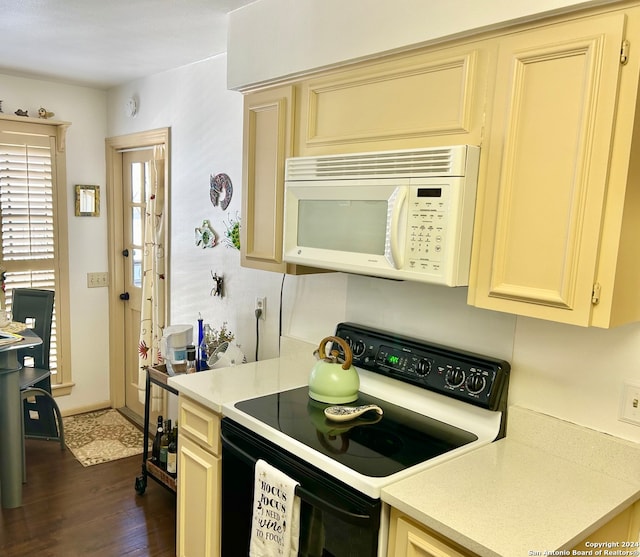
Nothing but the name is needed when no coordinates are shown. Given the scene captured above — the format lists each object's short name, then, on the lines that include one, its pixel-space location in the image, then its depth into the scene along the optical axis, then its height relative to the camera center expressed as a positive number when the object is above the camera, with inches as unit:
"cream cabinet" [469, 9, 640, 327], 46.2 +4.4
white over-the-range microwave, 55.4 +0.5
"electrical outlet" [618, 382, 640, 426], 55.1 -18.1
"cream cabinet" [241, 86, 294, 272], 78.7 +5.9
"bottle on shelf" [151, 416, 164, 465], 115.5 -52.4
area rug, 135.0 -63.0
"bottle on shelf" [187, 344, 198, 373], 104.0 -30.1
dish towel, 60.5 -35.2
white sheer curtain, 130.9 -18.5
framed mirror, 152.1 +0.3
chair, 133.8 -41.2
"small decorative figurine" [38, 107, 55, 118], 141.1 +22.9
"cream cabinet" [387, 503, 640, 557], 48.6 -30.0
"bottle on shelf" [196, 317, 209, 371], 105.5 -28.7
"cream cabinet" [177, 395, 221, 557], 76.7 -40.7
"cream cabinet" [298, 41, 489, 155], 56.6 +13.6
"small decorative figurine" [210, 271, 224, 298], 116.0 -16.7
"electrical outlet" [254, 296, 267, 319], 105.0 -18.6
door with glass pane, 149.9 -14.7
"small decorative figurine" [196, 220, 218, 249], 116.9 -6.2
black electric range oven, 55.4 -26.5
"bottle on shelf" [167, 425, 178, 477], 108.5 -51.1
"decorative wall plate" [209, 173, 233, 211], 111.3 +3.9
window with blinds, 140.9 -3.1
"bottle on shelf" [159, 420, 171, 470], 113.0 -51.0
